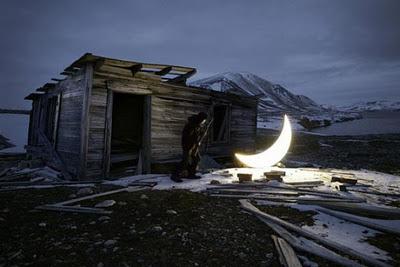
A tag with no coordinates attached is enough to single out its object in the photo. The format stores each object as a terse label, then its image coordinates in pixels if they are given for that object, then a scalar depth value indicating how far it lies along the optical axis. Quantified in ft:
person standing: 26.48
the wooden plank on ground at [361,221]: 13.57
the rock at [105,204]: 17.53
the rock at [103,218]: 15.14
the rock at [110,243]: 12.02
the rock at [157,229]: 13.82
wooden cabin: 28.43
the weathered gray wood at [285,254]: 10.19
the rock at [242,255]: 11.16
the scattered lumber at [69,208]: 16.25
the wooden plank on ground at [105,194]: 18.08
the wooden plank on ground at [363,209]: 15.92
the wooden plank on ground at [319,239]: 10.26
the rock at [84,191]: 20.75
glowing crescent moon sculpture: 31.64
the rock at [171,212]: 16.42
